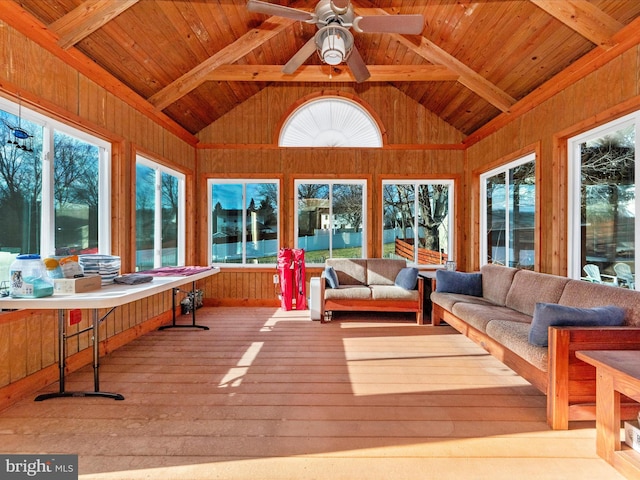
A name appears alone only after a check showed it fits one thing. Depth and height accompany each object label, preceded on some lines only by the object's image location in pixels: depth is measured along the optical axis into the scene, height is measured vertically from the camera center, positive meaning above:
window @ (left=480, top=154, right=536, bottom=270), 4.38 +0.38
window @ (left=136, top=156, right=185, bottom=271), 4.45 +0.37
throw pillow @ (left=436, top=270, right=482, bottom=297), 4.49 -0.59
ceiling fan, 2.80 +1.91
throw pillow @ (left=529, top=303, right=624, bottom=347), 2.27 -0.54
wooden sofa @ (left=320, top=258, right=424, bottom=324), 4.77 -0.85
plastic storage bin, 2.29 -0.27
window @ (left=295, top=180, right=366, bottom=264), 6.12 +0.41
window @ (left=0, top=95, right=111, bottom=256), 2.67 +0.50
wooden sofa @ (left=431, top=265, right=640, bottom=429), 2.16 -0.75
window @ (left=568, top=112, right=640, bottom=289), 2.95 +0.37
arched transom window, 6.11 +2.12
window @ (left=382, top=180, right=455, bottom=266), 6.12 +0.39
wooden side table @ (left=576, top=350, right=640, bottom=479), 1.73 -0.88
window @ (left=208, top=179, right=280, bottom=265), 6.14 +0.36
